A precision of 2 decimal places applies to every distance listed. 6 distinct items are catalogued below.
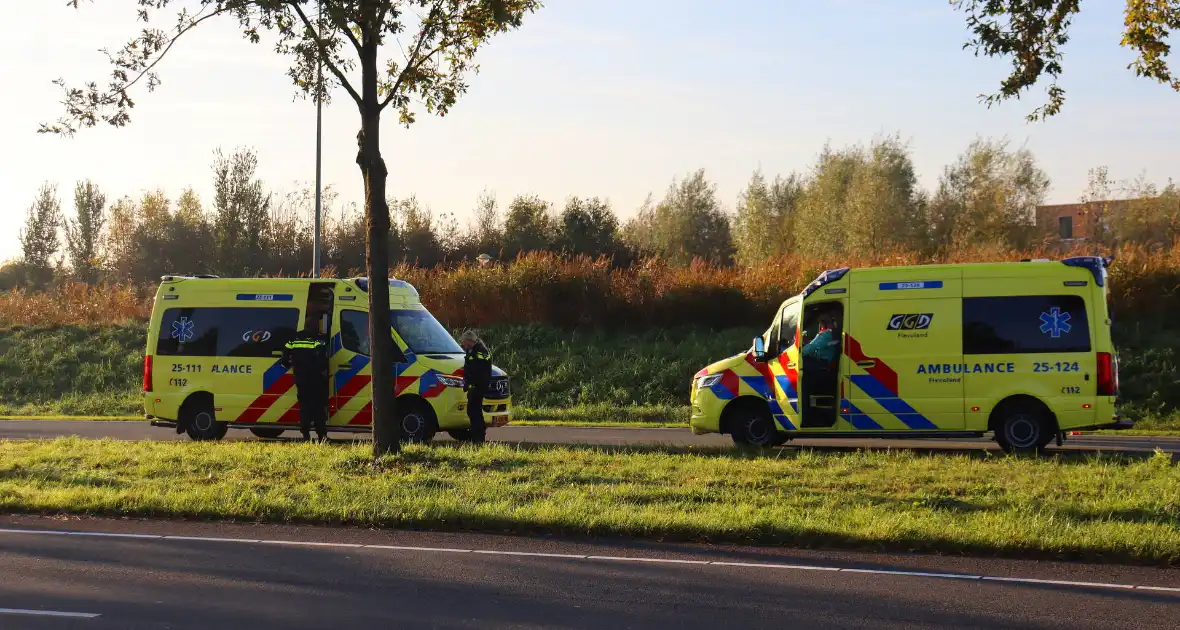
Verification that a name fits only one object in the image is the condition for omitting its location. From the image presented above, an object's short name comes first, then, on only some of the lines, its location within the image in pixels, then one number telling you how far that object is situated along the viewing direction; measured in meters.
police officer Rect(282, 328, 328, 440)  17.03
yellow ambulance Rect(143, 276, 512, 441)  17.38
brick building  56.49
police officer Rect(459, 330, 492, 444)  16.64
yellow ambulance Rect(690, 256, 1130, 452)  14.72
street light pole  31.70
